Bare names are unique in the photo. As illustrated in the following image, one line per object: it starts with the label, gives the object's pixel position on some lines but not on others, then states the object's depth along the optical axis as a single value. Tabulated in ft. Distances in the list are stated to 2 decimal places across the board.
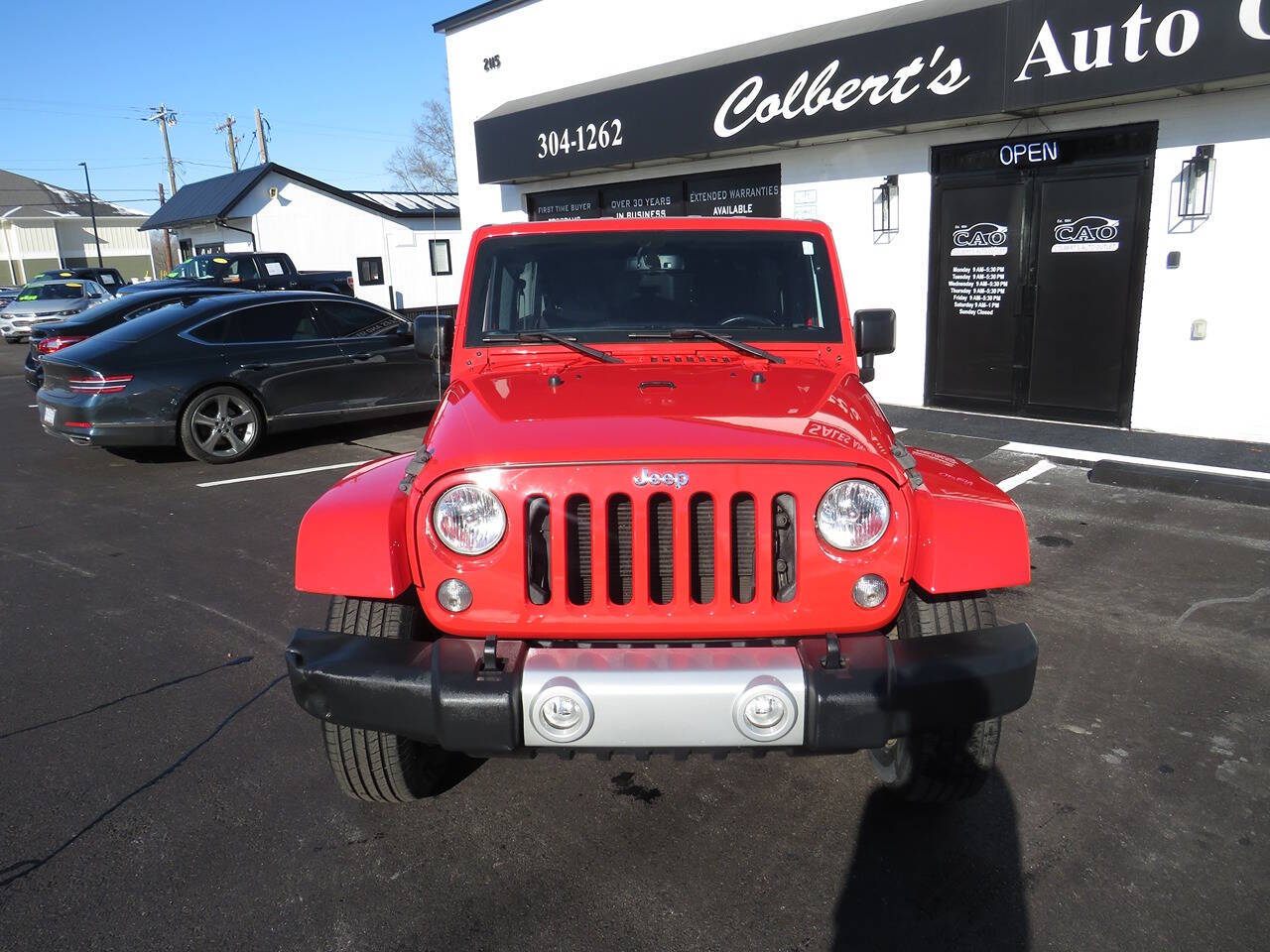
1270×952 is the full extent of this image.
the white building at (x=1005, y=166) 25.26
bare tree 156.66
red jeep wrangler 7.86
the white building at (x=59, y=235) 218.18
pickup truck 68.23
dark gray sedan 27.55
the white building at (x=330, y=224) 97.45
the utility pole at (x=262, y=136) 141.10
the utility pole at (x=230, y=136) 152.87
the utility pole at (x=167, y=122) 168.35
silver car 81.30
